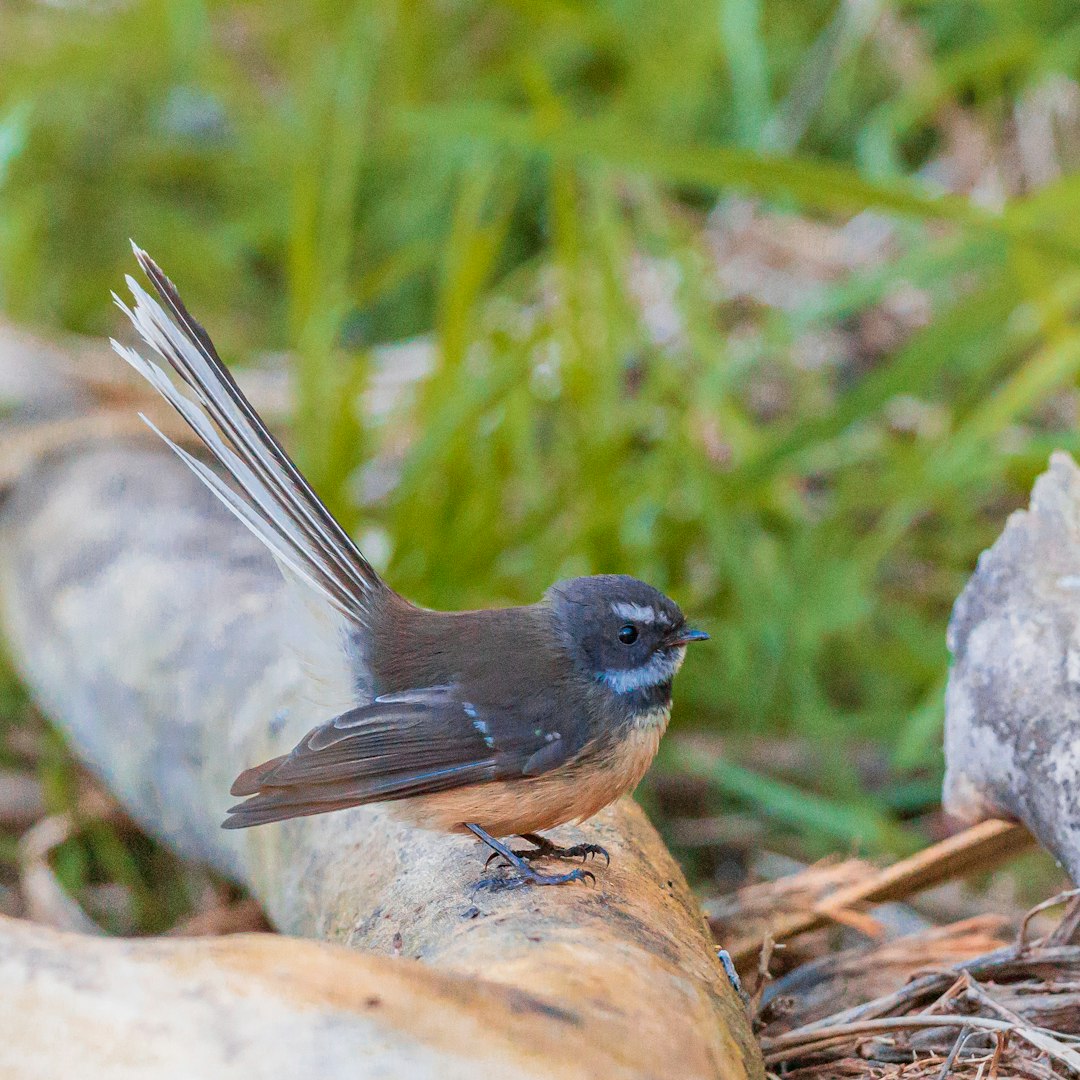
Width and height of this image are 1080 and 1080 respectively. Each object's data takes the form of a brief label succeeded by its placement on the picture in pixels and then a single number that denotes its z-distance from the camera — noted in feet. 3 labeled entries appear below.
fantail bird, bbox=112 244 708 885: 14.56
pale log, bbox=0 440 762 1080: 9.59
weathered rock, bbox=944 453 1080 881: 14.34
